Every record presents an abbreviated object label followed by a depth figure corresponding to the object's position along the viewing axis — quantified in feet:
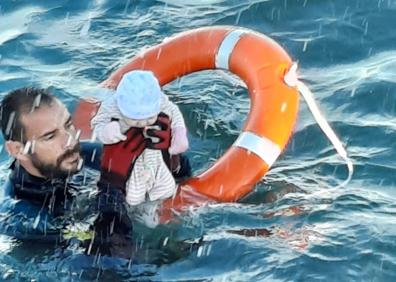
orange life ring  19.58
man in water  18.34
